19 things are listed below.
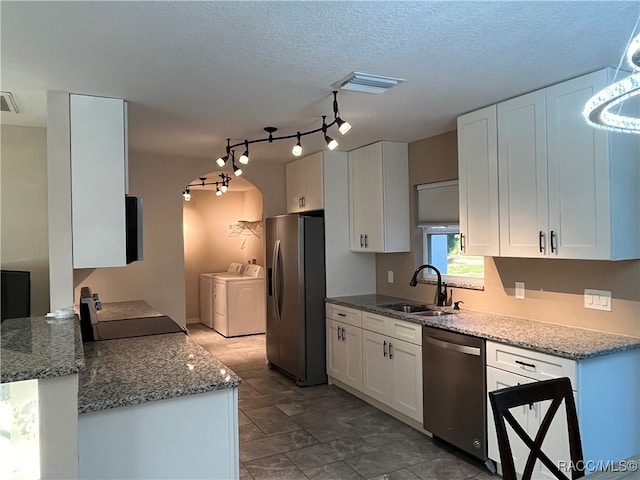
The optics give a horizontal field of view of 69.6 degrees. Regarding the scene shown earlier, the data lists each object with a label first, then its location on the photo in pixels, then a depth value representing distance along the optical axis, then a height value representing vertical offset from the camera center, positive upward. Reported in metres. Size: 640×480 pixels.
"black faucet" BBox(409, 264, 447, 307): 3.91 -0.44
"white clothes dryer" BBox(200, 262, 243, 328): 7.71 -0.77
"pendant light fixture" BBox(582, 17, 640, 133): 1.23 +0.41
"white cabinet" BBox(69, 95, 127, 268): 2.78 +0.42
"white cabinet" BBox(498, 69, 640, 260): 2.50 +0.35
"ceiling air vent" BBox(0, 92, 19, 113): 2.78 +0.94
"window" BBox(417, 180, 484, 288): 3.90 +0.04
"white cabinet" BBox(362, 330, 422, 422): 3.50 -1.06
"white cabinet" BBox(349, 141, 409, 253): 4.37 +0.45
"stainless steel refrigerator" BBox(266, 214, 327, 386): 4.71 -0.55
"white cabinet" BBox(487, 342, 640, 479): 2.40 -0.89
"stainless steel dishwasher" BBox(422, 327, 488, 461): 2.90 -0.99
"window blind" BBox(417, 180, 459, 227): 4.00 +0.35
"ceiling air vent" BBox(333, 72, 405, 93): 2.52 +0.91
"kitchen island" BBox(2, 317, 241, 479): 1.83 -0.72
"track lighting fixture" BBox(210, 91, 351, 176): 2.89 +0.91
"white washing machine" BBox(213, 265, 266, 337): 7.05 -0.90
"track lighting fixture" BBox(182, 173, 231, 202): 6.78 +1.01
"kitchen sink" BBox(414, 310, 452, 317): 3.66 -0.57
